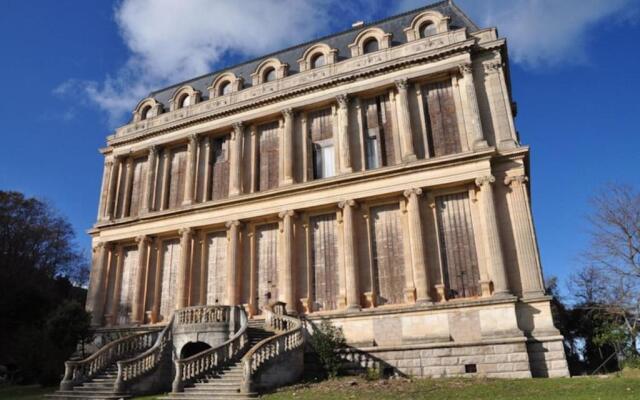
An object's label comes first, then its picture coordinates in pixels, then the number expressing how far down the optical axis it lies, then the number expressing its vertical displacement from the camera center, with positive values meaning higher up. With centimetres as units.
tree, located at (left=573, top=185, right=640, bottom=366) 2028 +67
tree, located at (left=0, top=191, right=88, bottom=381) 2503 +672
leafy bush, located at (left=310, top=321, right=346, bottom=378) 1831 -24
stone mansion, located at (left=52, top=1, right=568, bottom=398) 1873 +614
